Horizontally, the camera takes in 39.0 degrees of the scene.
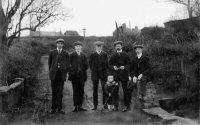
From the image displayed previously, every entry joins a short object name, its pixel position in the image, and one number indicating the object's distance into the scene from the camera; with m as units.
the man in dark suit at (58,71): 8.13
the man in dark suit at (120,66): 8.12
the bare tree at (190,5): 20.18
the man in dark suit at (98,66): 8.40
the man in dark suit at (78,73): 8.30
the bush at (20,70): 10.37
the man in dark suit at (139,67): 7.76
